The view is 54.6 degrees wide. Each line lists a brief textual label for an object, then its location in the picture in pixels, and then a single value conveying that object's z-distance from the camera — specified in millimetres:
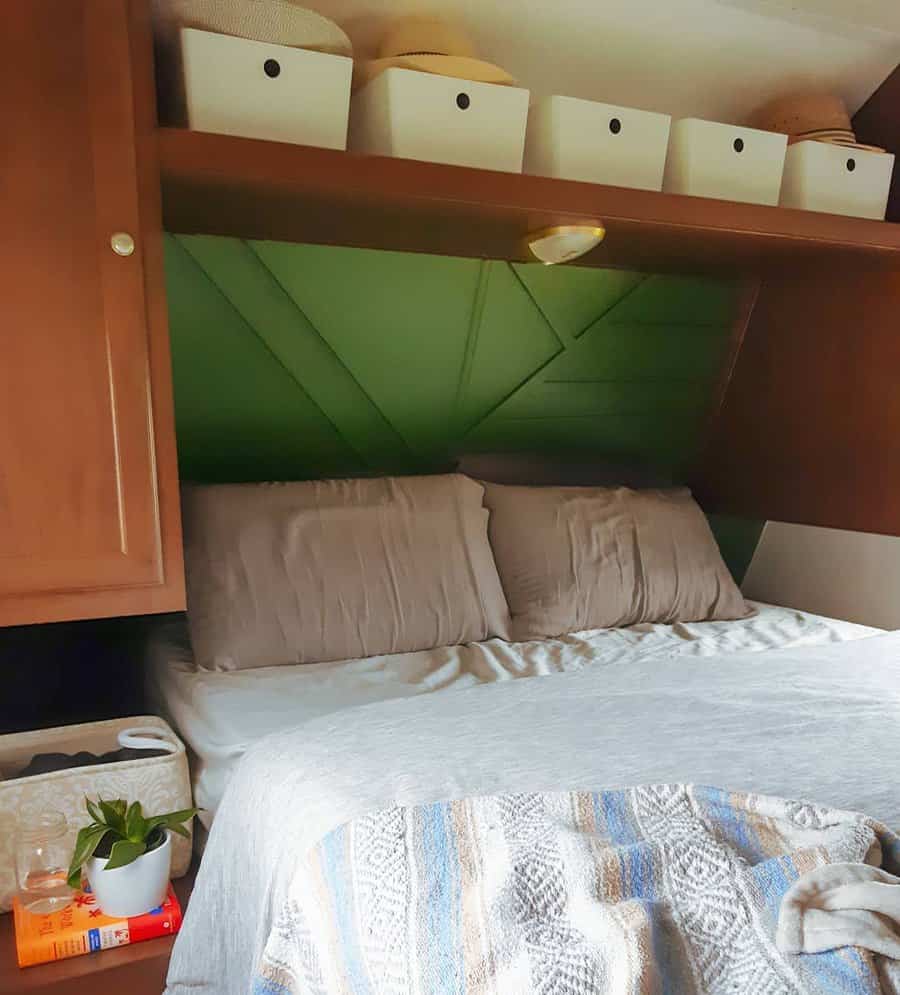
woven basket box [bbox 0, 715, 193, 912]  1509
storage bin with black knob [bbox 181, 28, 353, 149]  1585
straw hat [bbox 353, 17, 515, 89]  1747
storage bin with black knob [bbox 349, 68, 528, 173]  1746
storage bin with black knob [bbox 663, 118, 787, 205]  2059
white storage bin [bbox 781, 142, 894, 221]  2182
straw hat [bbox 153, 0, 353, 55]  1588
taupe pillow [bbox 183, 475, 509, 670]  1915
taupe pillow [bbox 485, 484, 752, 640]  2256
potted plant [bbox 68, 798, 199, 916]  1423
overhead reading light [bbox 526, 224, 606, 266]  2019
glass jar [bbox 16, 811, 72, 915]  1511
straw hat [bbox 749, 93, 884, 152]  2207
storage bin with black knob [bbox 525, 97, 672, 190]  1916
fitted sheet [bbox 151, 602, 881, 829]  1606
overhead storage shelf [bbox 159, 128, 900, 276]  1637
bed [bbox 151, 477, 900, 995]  843
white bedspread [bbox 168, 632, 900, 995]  1180
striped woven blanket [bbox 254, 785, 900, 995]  769
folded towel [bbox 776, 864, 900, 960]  758
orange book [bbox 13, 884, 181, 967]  1406
